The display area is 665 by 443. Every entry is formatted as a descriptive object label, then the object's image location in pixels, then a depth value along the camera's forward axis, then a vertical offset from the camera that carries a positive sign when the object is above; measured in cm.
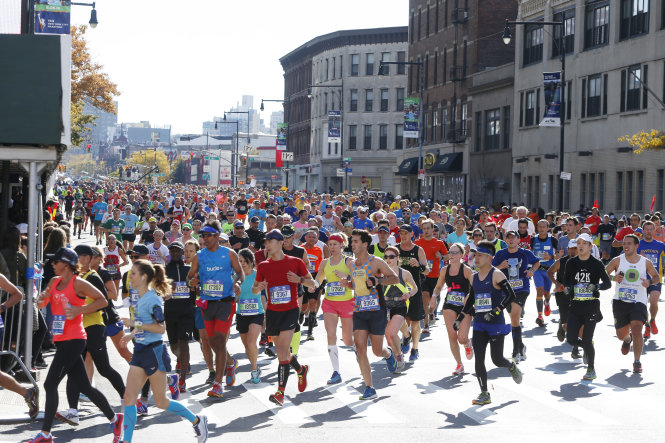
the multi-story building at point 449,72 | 6144 +741
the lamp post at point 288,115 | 11647 +831
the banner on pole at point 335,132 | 7369 +409
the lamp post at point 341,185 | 9950 +51
